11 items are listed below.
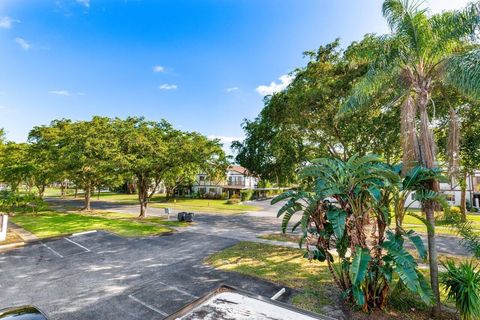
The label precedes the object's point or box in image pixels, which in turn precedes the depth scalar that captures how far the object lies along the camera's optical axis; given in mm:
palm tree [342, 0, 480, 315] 6488
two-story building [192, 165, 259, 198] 50969
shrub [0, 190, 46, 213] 20469
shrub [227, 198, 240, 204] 40734
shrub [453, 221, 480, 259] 6270
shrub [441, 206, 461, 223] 6312
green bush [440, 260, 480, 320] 5301
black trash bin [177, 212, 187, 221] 20562
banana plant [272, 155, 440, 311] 5762
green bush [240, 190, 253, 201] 44188
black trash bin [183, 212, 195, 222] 20531
